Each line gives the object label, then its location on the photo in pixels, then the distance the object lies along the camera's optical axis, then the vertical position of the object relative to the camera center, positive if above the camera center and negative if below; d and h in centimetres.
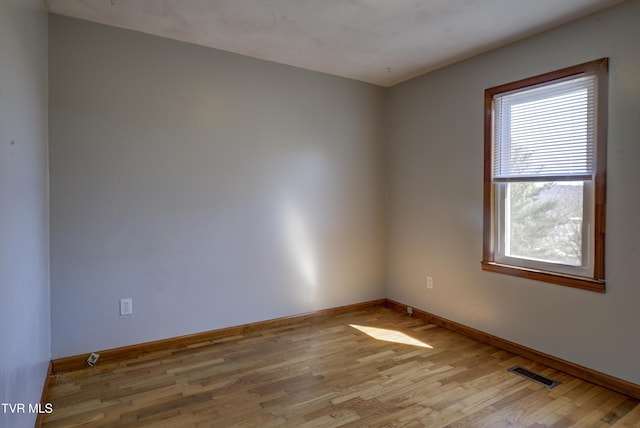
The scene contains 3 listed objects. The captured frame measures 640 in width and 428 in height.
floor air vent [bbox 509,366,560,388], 246 -117
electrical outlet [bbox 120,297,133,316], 281 -77
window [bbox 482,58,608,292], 246 +22
